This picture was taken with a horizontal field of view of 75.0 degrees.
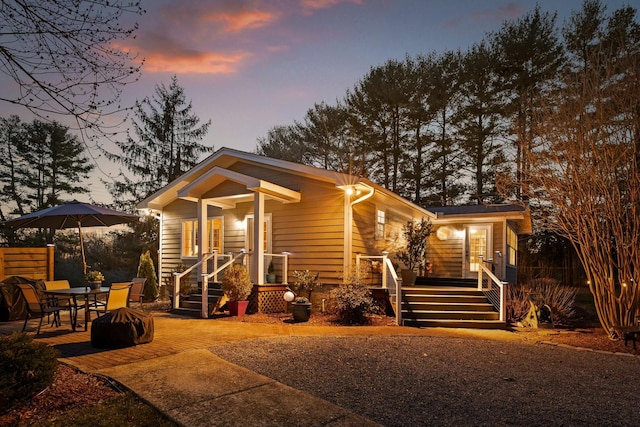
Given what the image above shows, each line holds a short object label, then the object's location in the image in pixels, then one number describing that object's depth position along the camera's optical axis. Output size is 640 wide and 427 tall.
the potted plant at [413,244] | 13.52
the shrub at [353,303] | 9.28
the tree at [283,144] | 27.52
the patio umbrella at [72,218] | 8.79
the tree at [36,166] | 24.50
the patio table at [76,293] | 7.91
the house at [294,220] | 10.88
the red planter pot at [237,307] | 10.10
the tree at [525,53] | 21.92
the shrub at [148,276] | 14.78
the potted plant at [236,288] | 10.05
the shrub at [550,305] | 10.40
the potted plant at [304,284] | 9.62
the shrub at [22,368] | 3.81
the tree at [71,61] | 3.61
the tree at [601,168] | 7.94
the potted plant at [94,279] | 8.31
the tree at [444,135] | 24.58
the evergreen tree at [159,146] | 25.77
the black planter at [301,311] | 9.41
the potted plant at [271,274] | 11.59
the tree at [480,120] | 23.34
